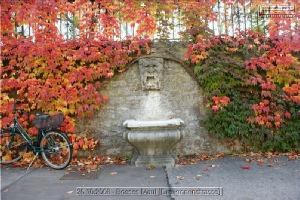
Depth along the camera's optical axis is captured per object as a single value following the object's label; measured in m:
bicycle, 4.27
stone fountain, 4.13
